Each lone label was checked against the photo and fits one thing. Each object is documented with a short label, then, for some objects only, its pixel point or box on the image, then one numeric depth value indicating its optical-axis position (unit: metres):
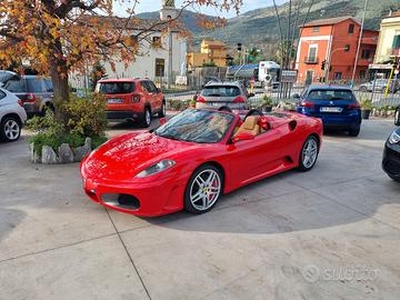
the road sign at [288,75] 15.92
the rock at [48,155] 5.91
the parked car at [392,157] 4.73
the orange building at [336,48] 48.72
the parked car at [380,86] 23.26
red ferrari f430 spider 3.52
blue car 8.79
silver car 9.30
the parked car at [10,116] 7.55
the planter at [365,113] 13.37
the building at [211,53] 73.38
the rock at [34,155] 6.01
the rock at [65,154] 5.98
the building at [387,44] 43.38
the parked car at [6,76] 9.44
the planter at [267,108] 14.16
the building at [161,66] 37.94
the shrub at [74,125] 6.12
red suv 9.59
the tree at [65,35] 4.69
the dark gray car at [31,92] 9.59
